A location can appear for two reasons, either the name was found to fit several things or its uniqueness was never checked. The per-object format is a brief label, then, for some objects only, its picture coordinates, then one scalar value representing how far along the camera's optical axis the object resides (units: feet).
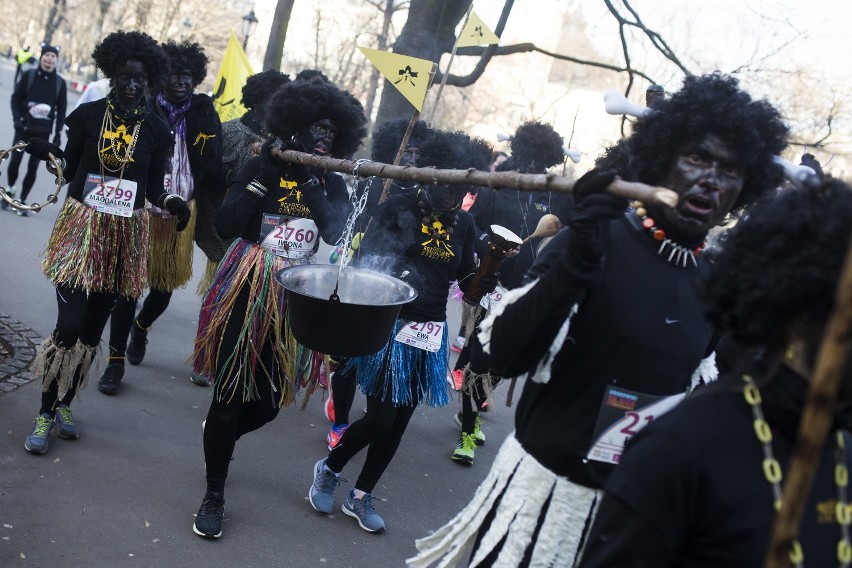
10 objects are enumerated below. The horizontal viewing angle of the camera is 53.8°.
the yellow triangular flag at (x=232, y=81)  27.43
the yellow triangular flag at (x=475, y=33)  19.62
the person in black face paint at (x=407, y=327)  13.98
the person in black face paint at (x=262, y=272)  12.66
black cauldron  10.15
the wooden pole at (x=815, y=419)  3.45
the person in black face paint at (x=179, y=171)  19.12
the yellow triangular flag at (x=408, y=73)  15.46
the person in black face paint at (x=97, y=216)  14.29
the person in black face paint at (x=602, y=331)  6.99
